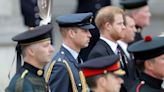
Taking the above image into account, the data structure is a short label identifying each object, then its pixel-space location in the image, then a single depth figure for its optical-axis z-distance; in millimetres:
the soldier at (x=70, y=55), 16969
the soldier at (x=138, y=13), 20422
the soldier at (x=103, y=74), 14414
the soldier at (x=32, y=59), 16156
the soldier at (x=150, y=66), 15242
